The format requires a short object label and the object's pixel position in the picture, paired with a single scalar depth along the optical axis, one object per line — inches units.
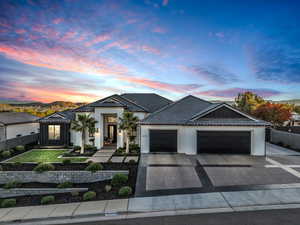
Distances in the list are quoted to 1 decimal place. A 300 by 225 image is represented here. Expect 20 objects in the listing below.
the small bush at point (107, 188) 357.7
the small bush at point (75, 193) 357.6
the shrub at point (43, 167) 432.8
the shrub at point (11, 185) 401.0
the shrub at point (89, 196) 327.0
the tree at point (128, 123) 629.7
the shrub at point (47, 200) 327.3
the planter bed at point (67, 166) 448.6
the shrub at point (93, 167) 428.1
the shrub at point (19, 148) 661.0
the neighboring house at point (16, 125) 745.0
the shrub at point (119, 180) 378.3
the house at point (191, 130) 590.2
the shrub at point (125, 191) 327.6
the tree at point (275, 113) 1046.4
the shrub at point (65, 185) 397.9
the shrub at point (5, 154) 590.9
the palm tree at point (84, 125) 633.0
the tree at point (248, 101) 1423.8
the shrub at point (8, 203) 328.8
